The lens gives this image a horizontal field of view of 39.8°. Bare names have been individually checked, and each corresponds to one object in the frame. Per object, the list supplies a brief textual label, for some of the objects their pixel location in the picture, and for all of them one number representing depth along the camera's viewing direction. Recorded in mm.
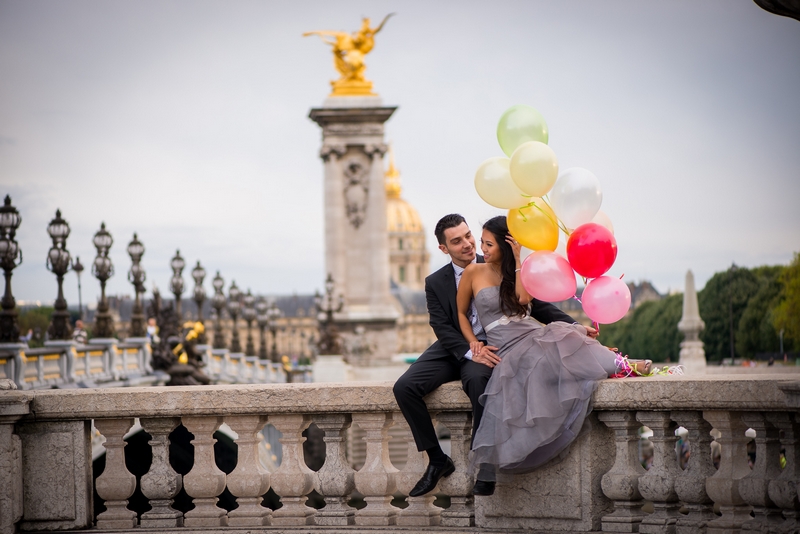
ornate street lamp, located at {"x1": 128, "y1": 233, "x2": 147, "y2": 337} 39344
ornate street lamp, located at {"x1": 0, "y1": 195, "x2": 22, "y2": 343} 24750
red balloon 7059
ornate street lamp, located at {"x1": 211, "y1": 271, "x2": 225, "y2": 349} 48781
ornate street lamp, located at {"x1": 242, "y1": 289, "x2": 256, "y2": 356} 56750
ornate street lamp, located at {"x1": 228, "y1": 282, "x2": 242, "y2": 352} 55062
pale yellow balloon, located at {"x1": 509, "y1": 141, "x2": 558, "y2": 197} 7094
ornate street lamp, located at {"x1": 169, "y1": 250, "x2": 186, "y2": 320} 44562
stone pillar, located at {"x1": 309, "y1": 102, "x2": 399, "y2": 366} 58938
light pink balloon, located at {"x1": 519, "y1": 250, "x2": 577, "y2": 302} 7008
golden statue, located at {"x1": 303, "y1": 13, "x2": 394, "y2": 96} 60500
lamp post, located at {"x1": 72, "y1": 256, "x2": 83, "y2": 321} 49031
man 6977
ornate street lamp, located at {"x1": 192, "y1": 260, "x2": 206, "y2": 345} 47875
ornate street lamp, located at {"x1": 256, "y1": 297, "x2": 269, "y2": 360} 67625
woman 6613
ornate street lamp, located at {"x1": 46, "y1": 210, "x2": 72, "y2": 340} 28641
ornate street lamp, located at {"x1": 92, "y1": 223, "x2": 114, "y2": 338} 33781
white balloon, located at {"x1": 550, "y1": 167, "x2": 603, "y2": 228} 7168
